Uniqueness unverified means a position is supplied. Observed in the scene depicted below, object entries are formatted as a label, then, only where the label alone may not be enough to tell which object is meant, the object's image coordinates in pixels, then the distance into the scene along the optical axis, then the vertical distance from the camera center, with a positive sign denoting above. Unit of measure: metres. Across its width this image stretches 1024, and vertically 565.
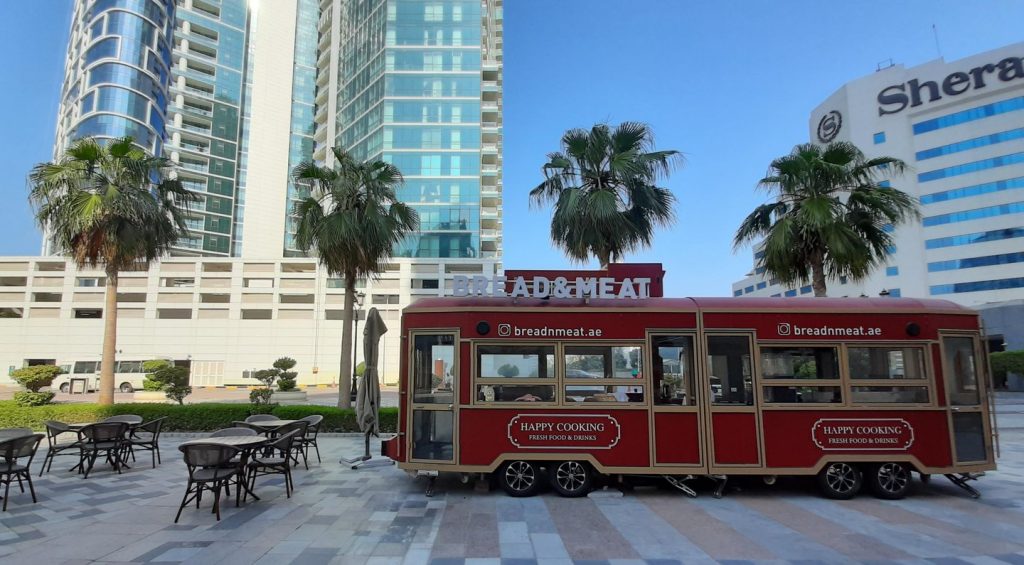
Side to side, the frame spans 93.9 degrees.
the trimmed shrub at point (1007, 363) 31.28 -0.90
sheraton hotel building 48.34 +18.87
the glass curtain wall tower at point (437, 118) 55.84 +27.58
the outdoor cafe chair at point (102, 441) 8.88 -1.68
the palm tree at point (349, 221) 14.00 +3.85
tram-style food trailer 7.54 -0.67
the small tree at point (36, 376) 19.89 -1.06
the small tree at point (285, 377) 26.69 -1.50
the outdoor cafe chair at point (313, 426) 10.13 -1.68
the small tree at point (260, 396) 17.12 -1.62
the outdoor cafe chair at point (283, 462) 7.54 -1.77
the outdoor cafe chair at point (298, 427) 9.36 -1.57
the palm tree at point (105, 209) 13.63 +4.07
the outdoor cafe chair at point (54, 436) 8.88 -1.68
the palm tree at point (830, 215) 12.21 +3.52
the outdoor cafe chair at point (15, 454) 7.01 -1.55
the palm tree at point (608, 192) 12.78 +4.38
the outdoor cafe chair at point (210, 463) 6.58 -1.58
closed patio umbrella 9.39 -0.71
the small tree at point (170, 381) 17.09 -1.32
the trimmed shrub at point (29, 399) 14.56 -1.44
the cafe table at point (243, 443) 6.86 -1.38
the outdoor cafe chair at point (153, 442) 9.56 -1.93
